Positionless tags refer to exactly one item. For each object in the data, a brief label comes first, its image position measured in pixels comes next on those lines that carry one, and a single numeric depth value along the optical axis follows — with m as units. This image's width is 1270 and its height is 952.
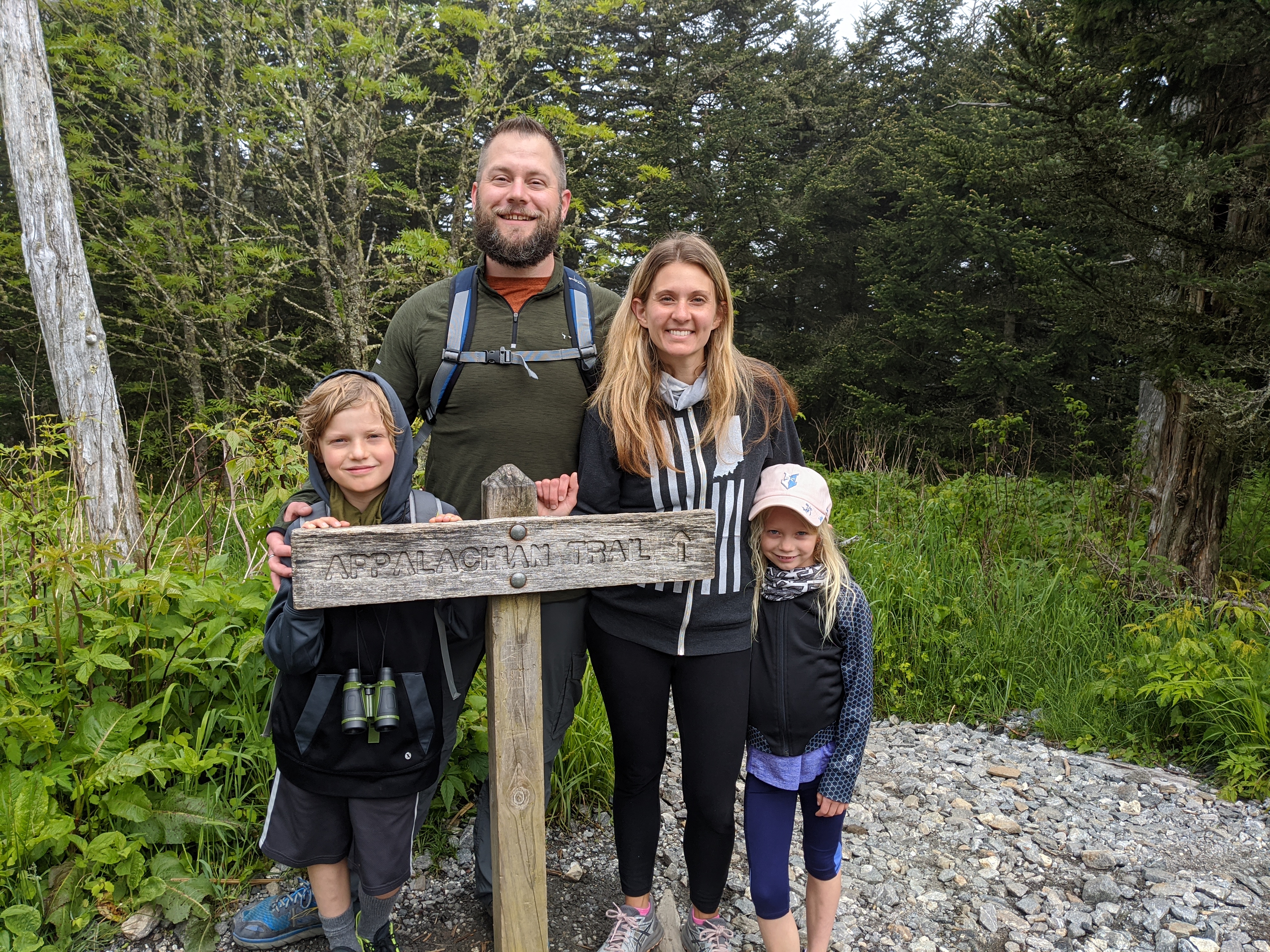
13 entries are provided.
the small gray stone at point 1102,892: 2.72
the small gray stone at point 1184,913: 2.58
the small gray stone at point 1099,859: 2.92
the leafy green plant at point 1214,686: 3.38
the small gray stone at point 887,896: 2.77
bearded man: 2.29
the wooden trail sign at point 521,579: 1.75
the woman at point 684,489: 2.09
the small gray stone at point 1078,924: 2.58
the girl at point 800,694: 2.09
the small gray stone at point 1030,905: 2.69
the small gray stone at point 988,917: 2.63
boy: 1.97
